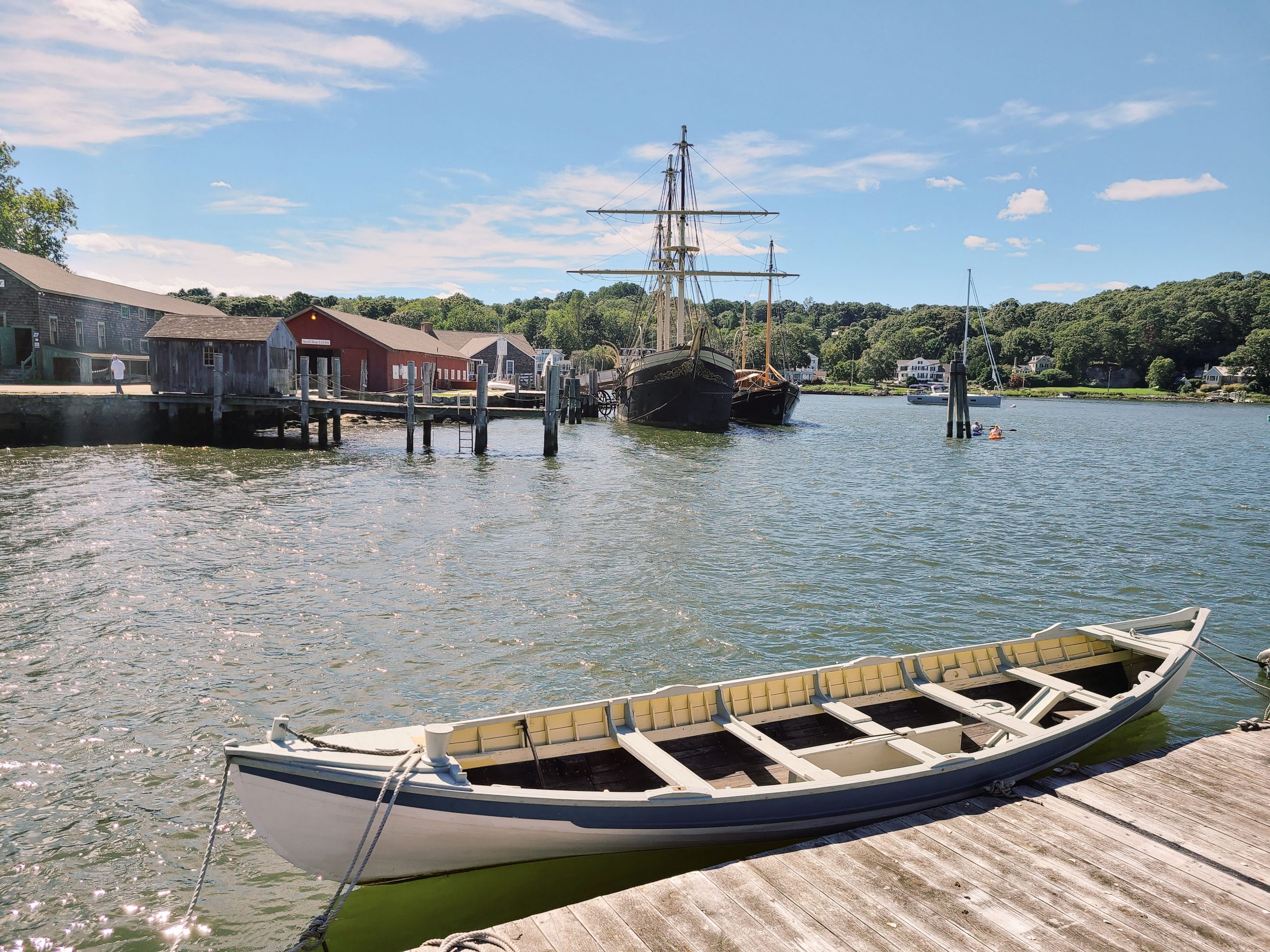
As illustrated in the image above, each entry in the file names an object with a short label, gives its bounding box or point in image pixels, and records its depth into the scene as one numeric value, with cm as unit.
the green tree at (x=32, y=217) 5912
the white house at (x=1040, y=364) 17088
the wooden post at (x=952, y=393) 5397
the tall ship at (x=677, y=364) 5188
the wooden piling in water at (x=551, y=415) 3491
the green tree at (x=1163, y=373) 14588
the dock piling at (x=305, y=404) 3506
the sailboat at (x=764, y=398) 6438
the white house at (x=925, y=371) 17675
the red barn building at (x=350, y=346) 5184
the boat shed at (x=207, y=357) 3547
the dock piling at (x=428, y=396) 3619
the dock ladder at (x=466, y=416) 3716
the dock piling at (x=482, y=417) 3391
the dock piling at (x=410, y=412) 3450
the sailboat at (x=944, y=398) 10775
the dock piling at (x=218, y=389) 3438
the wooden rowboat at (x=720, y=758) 541
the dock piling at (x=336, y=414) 3825
